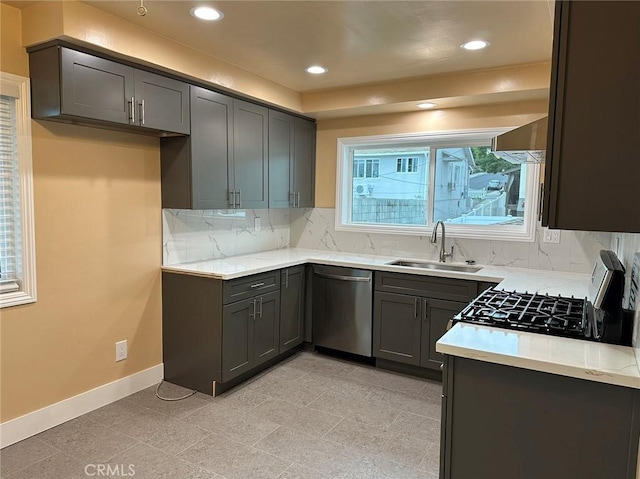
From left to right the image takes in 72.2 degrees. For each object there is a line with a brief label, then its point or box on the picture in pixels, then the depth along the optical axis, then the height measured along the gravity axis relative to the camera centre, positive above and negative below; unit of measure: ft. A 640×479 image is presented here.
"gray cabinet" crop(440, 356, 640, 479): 4.83 -2.52
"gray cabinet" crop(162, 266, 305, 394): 10.36 -3.04
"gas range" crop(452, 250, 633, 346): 5.57 -1.59
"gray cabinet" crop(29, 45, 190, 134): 7.89 +2.17
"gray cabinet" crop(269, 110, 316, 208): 13.20 +1.45
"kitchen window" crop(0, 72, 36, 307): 8.12 +0.07
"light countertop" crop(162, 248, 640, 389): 4.78 -1.68
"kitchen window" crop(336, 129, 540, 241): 12.42 +0.67
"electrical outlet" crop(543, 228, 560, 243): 11.57 -0.65
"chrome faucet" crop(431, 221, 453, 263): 12.93 -1.07
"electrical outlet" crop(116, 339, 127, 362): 10.21 -3.45
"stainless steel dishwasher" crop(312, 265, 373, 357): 12.40 -2.95
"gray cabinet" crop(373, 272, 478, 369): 11.08 -2.74
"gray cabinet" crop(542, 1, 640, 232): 4.42 +0.99
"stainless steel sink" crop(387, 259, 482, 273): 12.32 -1.66
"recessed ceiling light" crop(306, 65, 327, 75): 10.98 +3.49
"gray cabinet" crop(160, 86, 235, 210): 10.48 +1.15
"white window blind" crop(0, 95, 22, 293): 8.13 +0.09
